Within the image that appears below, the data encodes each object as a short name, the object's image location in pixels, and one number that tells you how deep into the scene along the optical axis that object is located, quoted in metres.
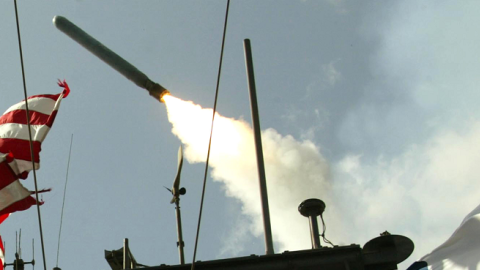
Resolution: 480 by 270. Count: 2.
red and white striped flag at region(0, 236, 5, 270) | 22.48
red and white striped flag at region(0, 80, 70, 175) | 23.19
